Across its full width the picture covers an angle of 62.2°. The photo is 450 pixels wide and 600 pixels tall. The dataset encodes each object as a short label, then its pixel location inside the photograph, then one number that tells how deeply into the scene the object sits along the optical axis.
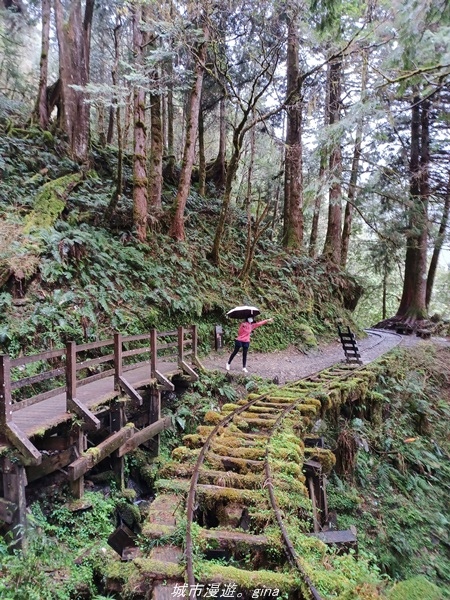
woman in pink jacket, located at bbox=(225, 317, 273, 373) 10.25
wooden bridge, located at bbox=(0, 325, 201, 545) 4.75
